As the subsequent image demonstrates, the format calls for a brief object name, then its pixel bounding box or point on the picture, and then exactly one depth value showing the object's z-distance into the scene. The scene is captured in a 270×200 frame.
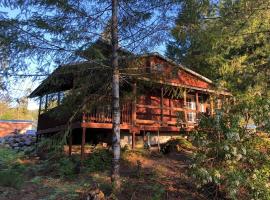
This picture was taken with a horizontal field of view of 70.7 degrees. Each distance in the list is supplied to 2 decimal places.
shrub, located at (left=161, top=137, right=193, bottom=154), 8.56
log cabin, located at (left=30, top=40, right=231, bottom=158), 5.44
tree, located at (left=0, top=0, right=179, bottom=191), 4.90
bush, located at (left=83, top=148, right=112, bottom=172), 6.73
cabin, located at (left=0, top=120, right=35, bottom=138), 17.52
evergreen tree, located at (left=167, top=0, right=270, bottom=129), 5.35
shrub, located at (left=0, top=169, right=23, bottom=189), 5.81
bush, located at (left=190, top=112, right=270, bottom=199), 4.91
